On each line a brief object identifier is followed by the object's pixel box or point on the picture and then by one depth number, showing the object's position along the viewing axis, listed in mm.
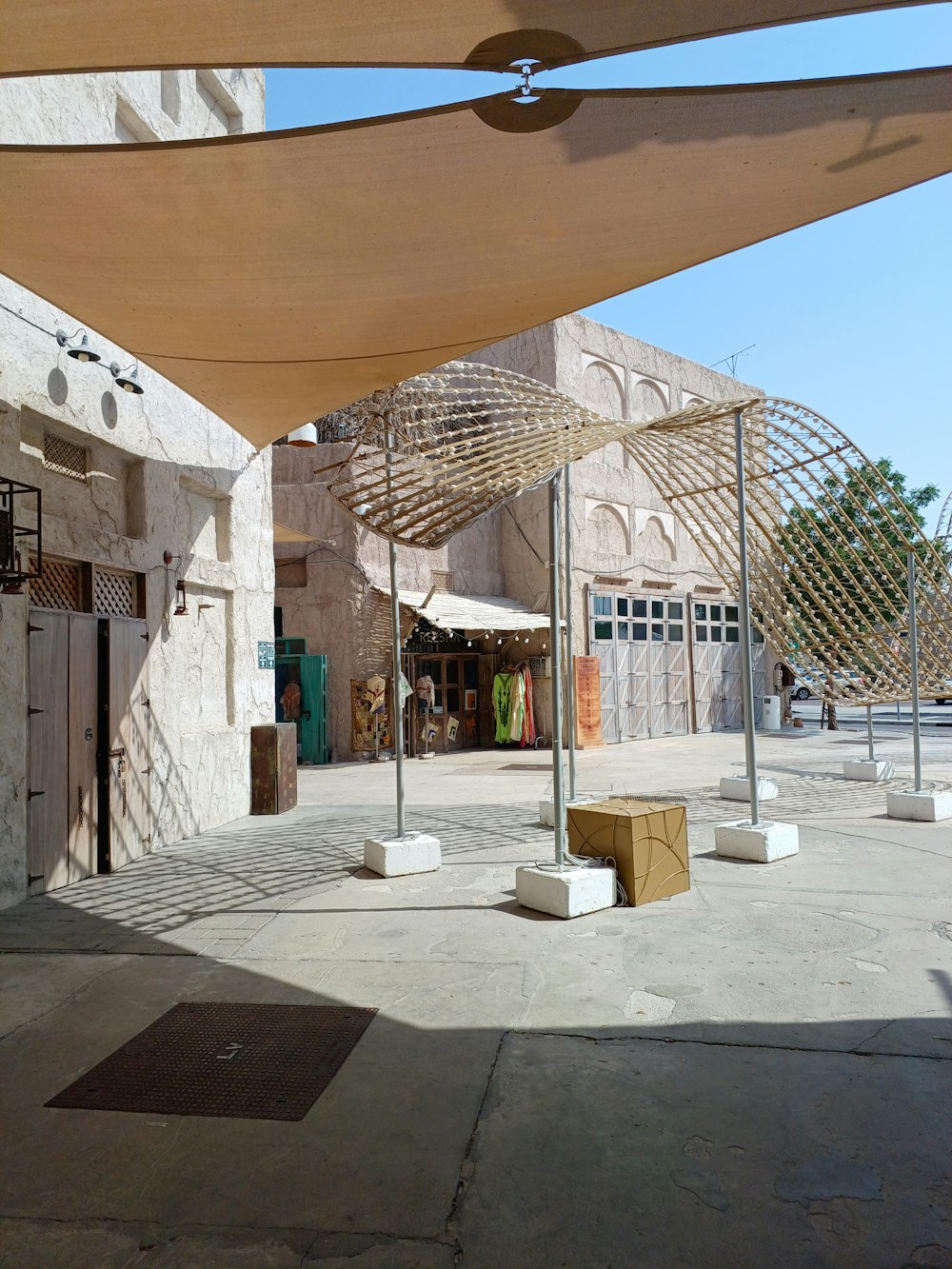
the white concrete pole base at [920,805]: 7316
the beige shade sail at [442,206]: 2918
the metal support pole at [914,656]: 7363
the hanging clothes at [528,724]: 16156
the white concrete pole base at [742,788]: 8430
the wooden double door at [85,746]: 5578
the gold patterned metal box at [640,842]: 4941
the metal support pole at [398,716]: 5934
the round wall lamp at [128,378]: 6148
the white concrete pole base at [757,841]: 5910
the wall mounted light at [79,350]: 5551
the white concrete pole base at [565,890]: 4699
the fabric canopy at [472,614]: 14117
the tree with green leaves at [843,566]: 7898
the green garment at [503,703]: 16219
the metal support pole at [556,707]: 4891
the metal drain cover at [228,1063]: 2840
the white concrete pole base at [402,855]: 5781
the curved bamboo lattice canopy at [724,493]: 6410
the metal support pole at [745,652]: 5992
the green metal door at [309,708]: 14609
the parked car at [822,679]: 8870
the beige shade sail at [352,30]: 2326
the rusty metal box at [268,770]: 8648
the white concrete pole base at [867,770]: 9891
